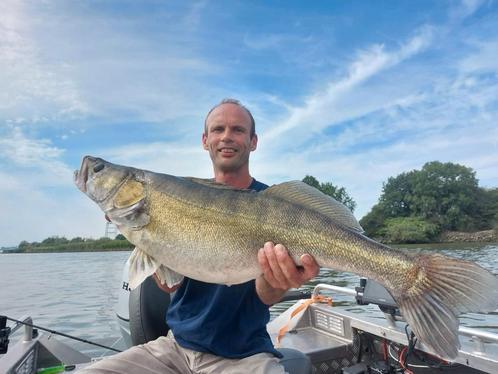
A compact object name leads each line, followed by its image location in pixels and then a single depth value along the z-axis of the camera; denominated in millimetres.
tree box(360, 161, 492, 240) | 74250
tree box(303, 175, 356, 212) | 56566
